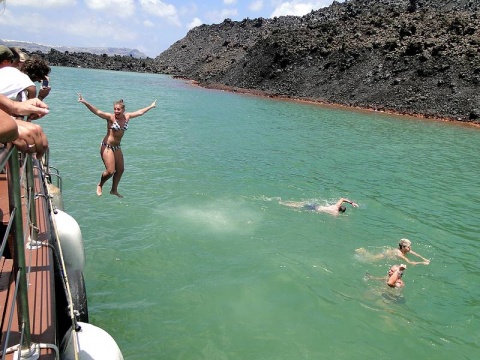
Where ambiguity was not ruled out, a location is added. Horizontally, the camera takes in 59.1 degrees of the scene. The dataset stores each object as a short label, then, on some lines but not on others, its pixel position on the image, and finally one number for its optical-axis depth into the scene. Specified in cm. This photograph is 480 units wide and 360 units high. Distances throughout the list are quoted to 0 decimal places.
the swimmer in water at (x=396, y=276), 892
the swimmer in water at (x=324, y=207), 1326
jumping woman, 909
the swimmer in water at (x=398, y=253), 1031
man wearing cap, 447
